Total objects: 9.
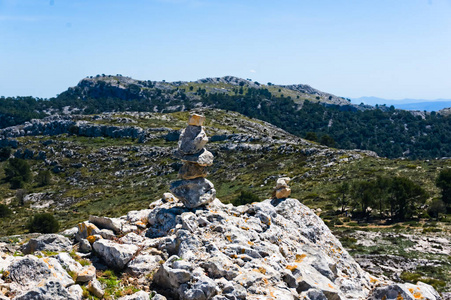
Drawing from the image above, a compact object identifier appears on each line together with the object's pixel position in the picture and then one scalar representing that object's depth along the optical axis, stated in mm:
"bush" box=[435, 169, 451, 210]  64875
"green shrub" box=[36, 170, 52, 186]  132625
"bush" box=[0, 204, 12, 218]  88625
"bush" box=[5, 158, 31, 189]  134400
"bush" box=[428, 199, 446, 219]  60812
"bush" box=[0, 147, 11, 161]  165375
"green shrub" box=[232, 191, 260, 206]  65938
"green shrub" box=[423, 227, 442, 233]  51688
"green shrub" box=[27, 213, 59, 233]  63844
